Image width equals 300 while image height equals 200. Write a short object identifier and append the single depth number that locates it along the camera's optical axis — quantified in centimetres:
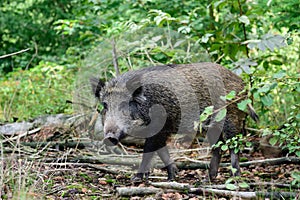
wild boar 928
